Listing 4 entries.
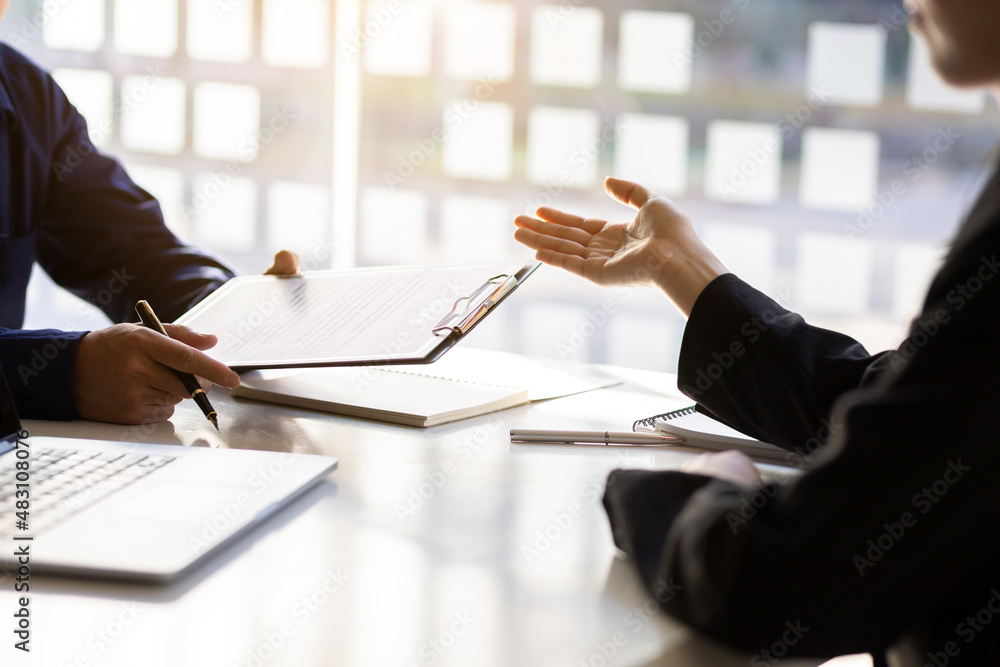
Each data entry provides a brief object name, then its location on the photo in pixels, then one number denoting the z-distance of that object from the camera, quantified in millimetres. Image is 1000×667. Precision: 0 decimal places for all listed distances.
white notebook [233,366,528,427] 1284
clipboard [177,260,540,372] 1194
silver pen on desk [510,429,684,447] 1213
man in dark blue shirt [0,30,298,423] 1796
